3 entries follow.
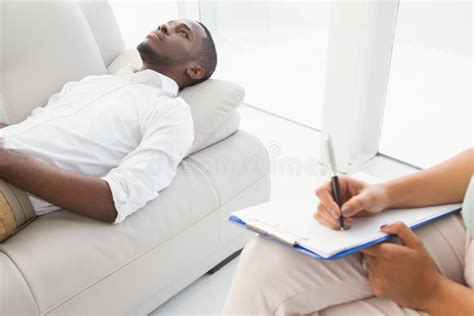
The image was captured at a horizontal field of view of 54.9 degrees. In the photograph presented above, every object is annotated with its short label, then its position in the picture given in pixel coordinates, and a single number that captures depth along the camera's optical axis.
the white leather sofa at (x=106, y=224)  1.07
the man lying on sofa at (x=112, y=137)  1.15
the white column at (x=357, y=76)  1.93
